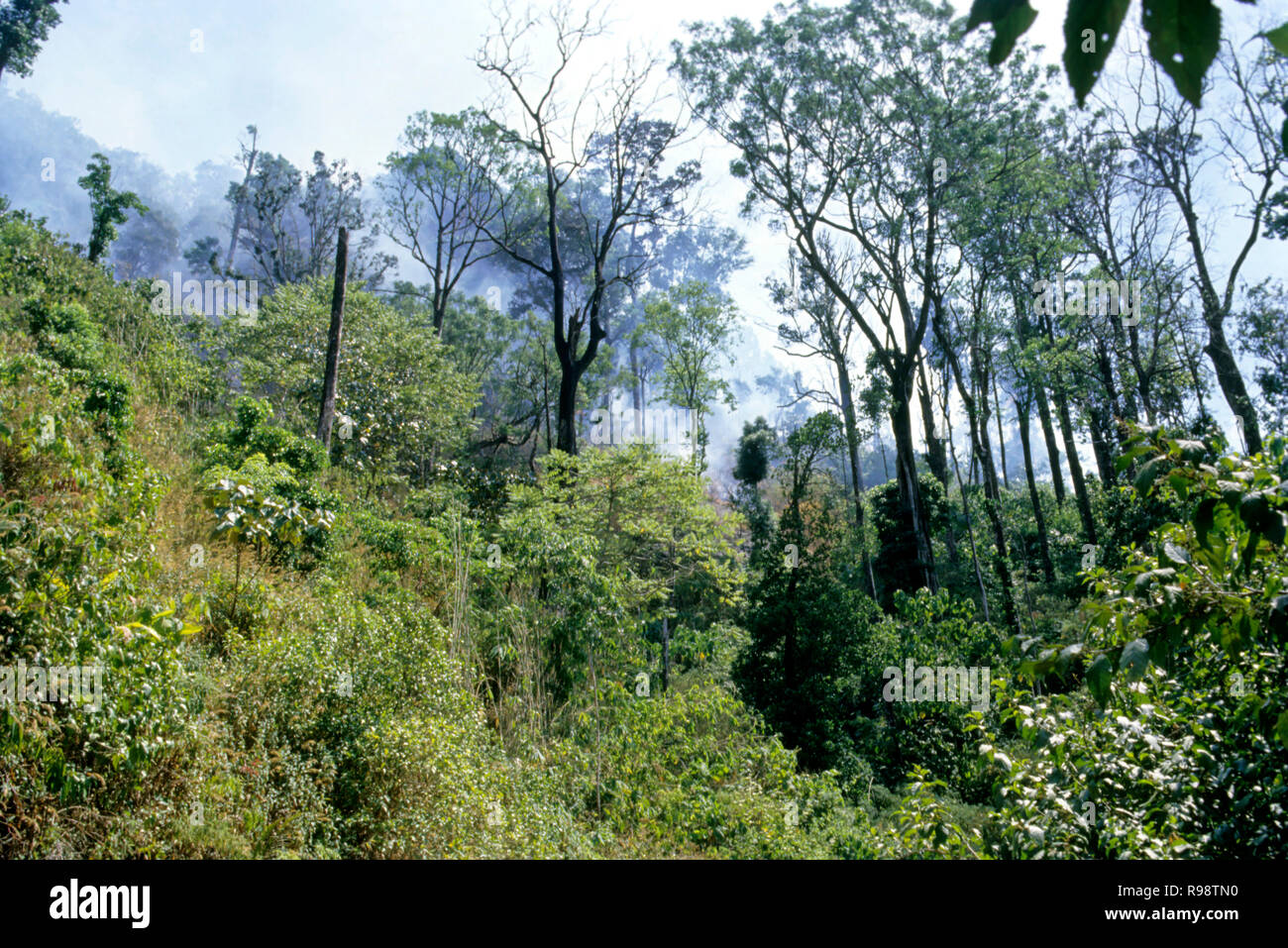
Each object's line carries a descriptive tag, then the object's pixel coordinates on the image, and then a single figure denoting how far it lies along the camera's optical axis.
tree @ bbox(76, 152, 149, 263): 16.36
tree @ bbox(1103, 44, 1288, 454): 14.47
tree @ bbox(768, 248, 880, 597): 22.41
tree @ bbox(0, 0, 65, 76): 18.22
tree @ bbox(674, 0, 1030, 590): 13.28
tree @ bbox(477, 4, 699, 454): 14.88
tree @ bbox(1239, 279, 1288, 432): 15.16
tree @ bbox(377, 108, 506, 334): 23.33
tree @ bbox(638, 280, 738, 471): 21.25
